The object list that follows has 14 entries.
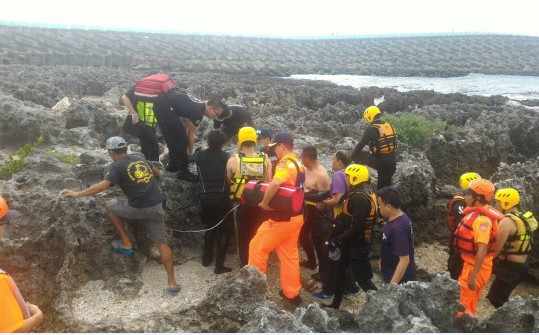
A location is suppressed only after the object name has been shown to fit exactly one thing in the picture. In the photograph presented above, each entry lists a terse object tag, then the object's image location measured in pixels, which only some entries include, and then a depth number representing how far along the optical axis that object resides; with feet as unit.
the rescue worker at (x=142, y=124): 23.50
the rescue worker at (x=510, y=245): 17.42
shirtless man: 20.38
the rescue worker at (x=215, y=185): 20.11
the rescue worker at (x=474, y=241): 16.85
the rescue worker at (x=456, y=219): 18.35
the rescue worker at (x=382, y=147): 26.05
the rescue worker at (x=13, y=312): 9.55
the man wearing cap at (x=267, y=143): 22.62
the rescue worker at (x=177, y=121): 22.54
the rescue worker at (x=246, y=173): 19.54
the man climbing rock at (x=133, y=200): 17.43
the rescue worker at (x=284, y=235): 17.65
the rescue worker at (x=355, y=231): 17.90
